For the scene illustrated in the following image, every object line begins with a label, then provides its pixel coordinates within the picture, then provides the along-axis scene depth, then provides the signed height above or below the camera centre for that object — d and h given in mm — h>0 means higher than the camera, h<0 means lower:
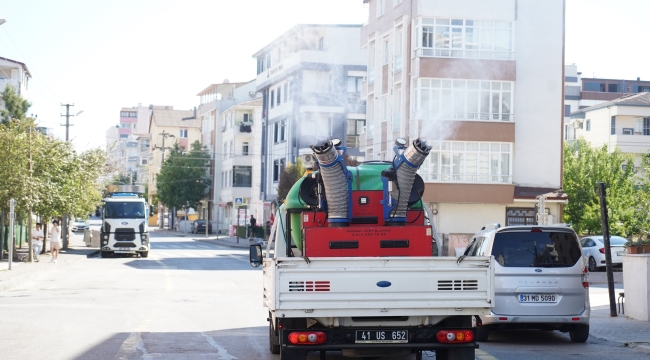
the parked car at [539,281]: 13281 -1152
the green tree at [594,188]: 55188 +782
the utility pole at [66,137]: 47625 +3446
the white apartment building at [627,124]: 73250 +6130
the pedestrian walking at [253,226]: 62031 -2018
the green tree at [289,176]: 53578 +1163
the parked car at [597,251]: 36281 -1948
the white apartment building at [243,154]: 84500 +3868
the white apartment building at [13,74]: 76506 +9891
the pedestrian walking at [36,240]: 35594 -1822
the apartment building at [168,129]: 132250 +9307
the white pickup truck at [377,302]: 9336 -1041
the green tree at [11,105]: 69188 +6515
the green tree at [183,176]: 96188 +1882
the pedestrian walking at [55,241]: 35281 -1812
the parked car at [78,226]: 88625 -3126
